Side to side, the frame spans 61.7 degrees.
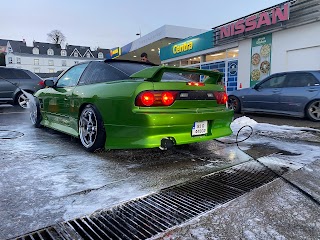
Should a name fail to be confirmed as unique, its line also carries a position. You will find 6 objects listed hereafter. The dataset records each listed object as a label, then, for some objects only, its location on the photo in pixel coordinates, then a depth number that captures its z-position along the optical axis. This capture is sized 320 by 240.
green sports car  3.13
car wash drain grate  1.82
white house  62.31
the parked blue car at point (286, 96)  6.95
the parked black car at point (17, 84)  9.90
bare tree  71.73
